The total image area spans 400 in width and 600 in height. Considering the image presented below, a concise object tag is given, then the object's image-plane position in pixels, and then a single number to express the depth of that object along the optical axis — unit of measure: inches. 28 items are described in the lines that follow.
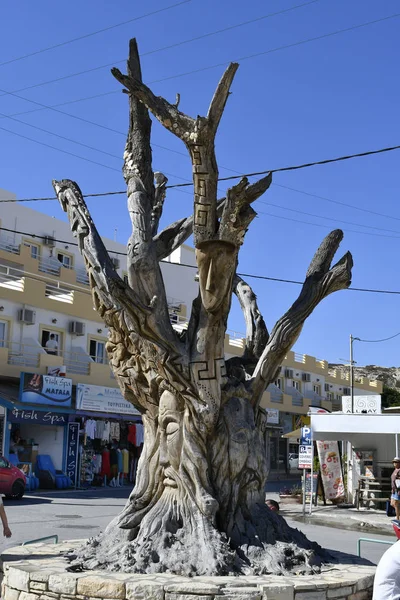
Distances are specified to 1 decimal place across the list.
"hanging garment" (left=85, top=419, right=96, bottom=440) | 1117.1
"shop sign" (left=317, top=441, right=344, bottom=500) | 882.1
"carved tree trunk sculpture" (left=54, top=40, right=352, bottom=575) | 318.7
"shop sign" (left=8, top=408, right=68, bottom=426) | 992.9
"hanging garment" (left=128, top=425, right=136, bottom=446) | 1221.5
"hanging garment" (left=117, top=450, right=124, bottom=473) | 1154.7
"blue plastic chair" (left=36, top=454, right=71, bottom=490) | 1029.2
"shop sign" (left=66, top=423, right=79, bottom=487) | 1080.7
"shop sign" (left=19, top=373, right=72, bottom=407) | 1007.6
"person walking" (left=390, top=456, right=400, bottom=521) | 651.5
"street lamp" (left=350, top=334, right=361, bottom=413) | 1832.9
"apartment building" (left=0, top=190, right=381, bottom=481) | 1061.8
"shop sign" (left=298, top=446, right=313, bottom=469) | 786.8
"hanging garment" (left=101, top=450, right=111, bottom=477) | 1131.9
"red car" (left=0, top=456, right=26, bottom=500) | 816.9
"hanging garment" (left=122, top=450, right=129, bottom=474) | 1171.3
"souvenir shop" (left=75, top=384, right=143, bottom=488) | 1109.7
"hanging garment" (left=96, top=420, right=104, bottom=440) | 1150.3
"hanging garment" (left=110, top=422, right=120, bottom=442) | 1183.6
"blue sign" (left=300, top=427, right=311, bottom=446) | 788.6
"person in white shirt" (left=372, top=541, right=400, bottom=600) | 173.3
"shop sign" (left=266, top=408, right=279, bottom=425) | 1692.9
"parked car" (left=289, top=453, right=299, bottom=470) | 1785.2
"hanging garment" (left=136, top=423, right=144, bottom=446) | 1227.1
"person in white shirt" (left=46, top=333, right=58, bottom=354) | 1147.9
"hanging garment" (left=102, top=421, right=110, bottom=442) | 1161.4
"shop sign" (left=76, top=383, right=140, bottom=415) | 1098.7
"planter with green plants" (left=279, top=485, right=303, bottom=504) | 920.3
